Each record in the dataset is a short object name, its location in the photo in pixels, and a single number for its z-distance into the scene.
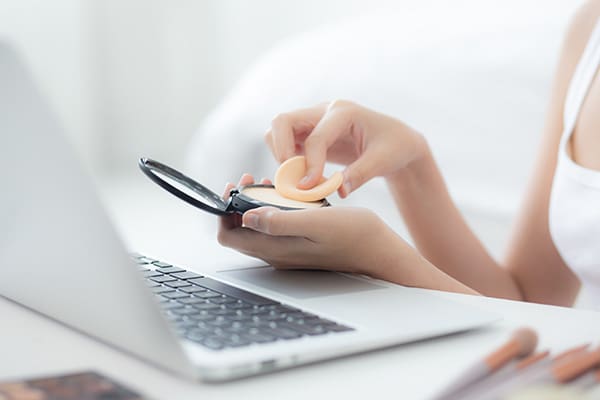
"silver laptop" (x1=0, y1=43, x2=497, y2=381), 0.87
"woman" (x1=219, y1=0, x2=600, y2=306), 1.10
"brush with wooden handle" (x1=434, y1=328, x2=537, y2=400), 0.85
